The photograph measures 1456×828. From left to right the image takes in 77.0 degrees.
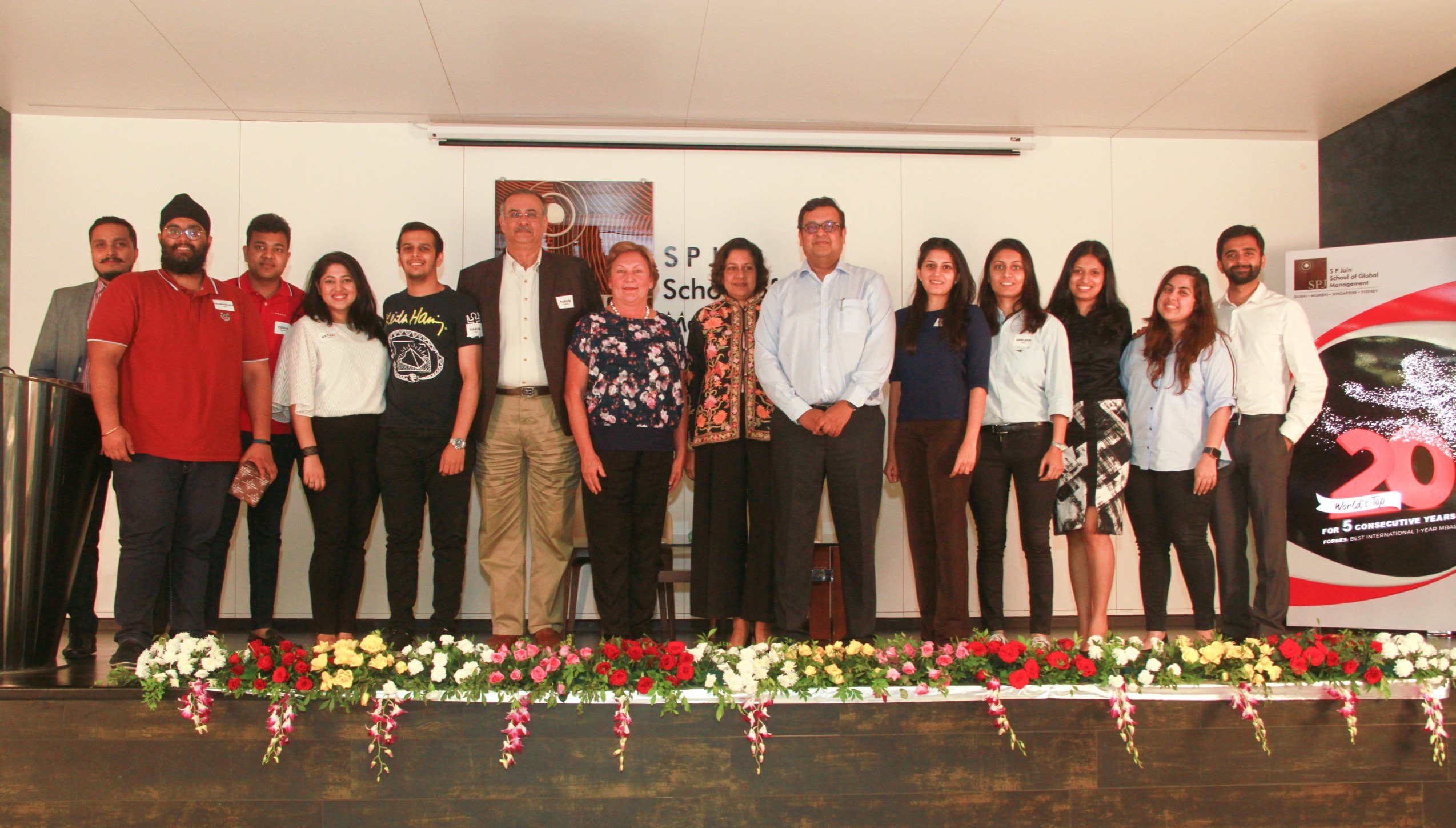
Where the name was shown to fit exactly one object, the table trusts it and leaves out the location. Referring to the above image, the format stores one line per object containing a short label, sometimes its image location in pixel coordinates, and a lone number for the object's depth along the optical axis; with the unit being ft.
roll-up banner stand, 13.99
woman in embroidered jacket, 11.09
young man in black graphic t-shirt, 10.88
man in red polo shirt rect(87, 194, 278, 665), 9.45
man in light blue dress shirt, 10.34
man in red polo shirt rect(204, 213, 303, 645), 11.75
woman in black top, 11.43
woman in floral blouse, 10.73
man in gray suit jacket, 11.75
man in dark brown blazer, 11.34
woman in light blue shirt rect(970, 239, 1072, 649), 11.03
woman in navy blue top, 10.77
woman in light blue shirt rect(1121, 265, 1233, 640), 11.09
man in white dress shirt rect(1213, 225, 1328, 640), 11.10
